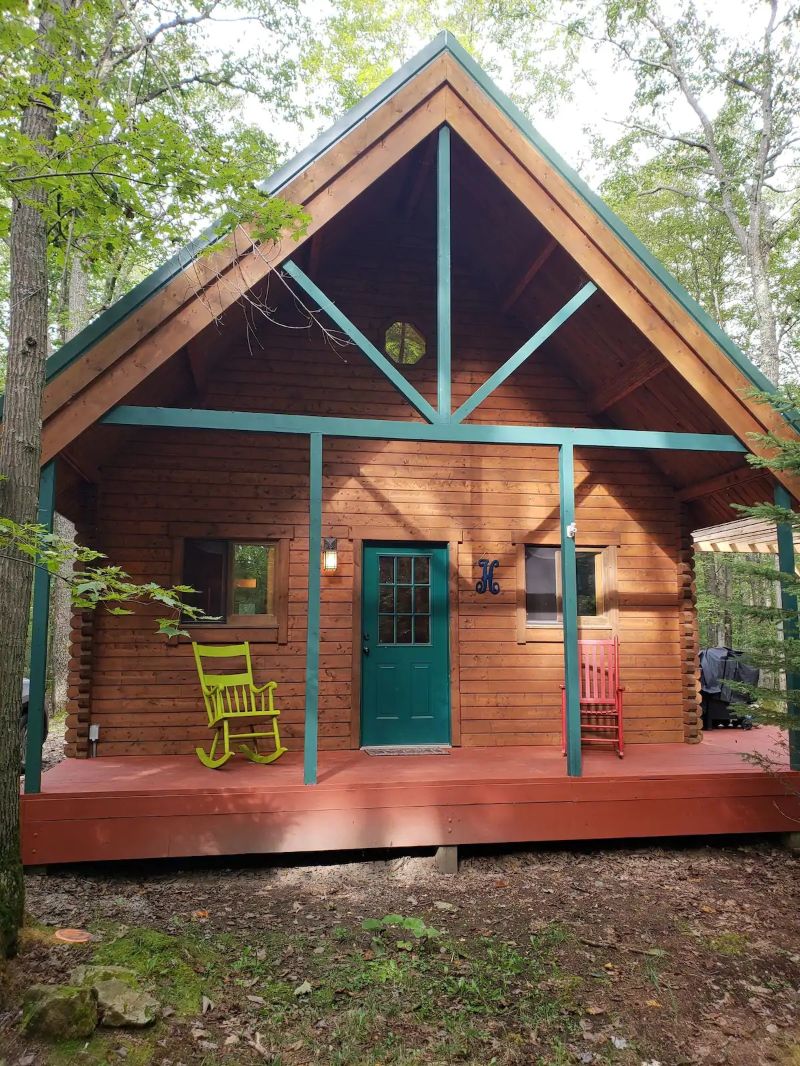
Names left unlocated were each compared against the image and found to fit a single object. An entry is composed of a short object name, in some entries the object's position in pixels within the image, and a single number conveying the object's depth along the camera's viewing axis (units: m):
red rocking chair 5.84
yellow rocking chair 5.38
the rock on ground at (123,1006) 2.76
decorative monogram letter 6.66
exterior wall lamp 6.36
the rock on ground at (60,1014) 2.63
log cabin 4.59
